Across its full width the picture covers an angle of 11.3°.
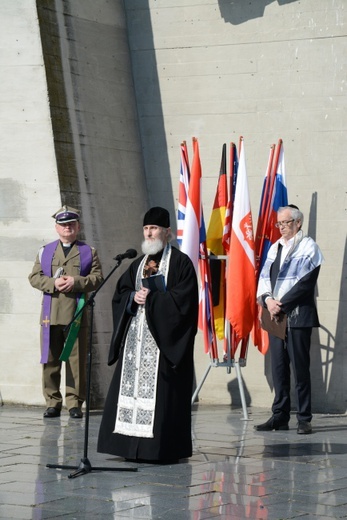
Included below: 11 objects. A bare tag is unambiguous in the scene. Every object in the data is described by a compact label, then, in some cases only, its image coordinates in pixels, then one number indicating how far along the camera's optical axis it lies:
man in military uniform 14.38
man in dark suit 13.16
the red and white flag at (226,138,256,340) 14.00
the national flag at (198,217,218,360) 14.49
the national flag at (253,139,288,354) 14.44
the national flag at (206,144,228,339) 14.60
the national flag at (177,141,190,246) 14.65
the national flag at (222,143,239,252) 14.48
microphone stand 10.02
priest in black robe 10.86
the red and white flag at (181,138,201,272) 14.11
